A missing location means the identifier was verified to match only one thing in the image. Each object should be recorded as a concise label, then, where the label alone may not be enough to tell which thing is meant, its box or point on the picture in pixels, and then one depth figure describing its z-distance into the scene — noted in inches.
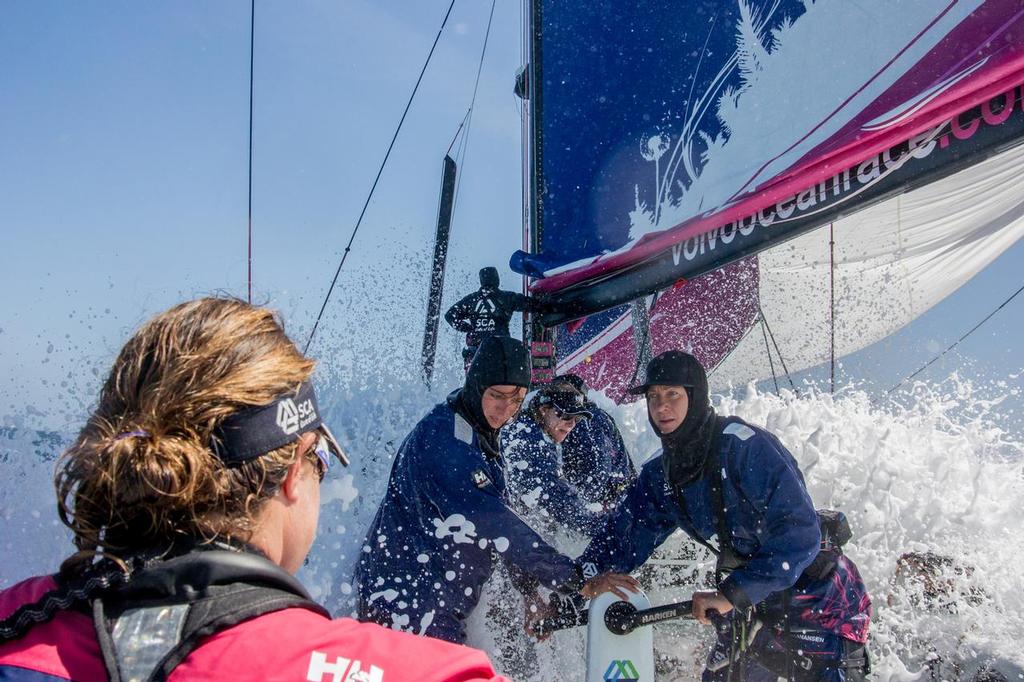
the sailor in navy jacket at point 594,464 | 150.1
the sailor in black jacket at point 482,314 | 174.1
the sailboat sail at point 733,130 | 89.7
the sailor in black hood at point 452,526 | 101.4
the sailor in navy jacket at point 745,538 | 92.4
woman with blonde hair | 25.7
